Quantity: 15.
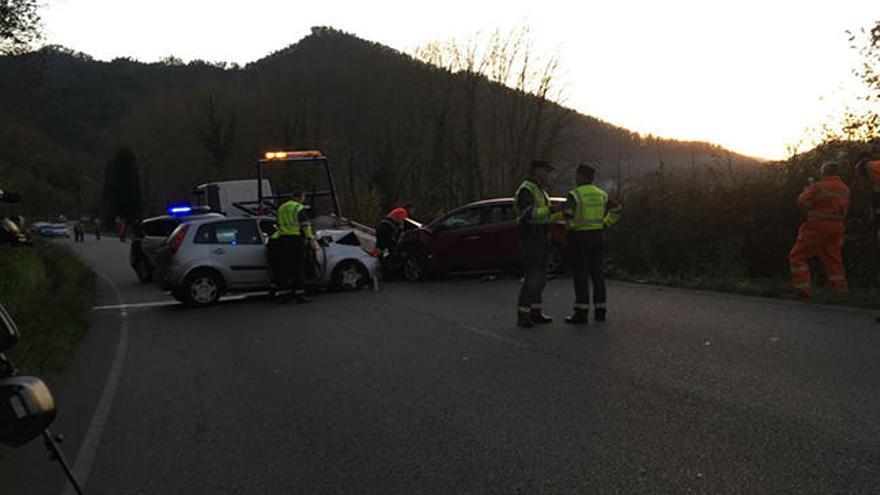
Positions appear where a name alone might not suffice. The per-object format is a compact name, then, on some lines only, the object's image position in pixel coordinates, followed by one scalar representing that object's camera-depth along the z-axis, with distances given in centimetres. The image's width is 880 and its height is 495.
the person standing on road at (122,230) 6322
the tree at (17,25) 1864
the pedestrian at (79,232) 6206
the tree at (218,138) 6019
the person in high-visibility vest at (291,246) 1288
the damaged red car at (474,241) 1538
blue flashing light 1950
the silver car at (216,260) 1332
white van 2397
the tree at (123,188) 9250
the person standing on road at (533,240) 907
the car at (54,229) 5795
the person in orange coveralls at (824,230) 1005
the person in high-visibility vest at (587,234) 912
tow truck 1334
